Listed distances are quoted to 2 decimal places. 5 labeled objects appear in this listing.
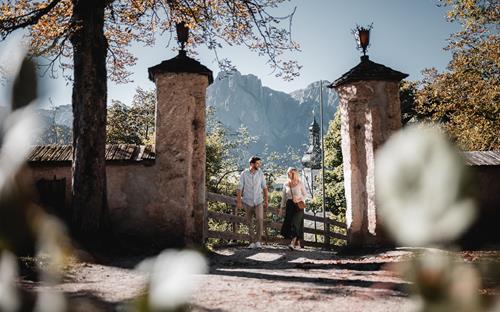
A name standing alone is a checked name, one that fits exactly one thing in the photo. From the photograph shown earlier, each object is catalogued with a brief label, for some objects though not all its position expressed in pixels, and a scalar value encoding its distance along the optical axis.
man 7.82
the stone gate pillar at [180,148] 7.13
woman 7.84
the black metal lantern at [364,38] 7.91
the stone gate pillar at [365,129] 7.11
